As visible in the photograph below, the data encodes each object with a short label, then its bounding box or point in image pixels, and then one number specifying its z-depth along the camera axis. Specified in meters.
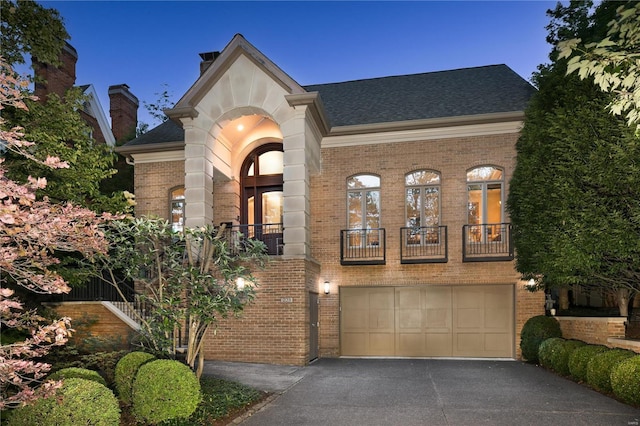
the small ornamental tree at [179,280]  7.25
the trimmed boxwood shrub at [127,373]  6.49
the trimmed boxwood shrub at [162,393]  5.83
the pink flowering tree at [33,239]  3.53
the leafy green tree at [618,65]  3.70
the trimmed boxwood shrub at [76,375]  5.70
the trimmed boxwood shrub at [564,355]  9.88
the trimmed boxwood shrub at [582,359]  8.91
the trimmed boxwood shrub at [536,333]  11.85
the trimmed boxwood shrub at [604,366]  7.89
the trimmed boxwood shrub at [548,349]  10.49
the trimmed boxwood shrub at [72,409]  4.67
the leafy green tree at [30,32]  9.20
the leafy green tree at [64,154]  9.51
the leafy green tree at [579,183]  7.83
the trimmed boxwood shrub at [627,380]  6.91
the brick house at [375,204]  12.62
